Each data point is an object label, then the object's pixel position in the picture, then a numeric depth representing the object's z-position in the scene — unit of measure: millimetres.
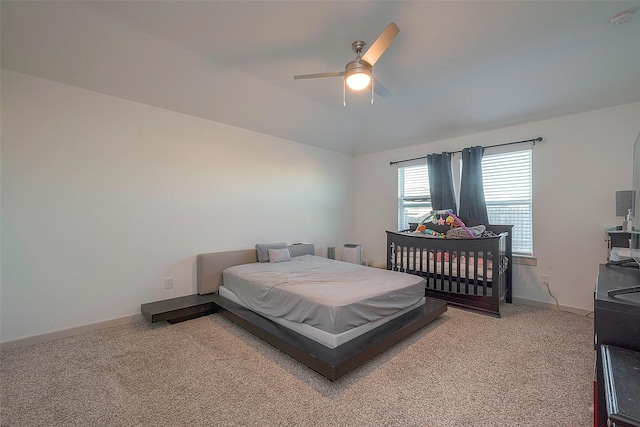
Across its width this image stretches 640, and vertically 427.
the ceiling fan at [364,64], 1982
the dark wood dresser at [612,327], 1186
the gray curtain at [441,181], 4379
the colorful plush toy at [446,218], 3885
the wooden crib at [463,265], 3285
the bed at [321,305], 2156
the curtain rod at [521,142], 3646
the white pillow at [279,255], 3962
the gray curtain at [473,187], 4059
